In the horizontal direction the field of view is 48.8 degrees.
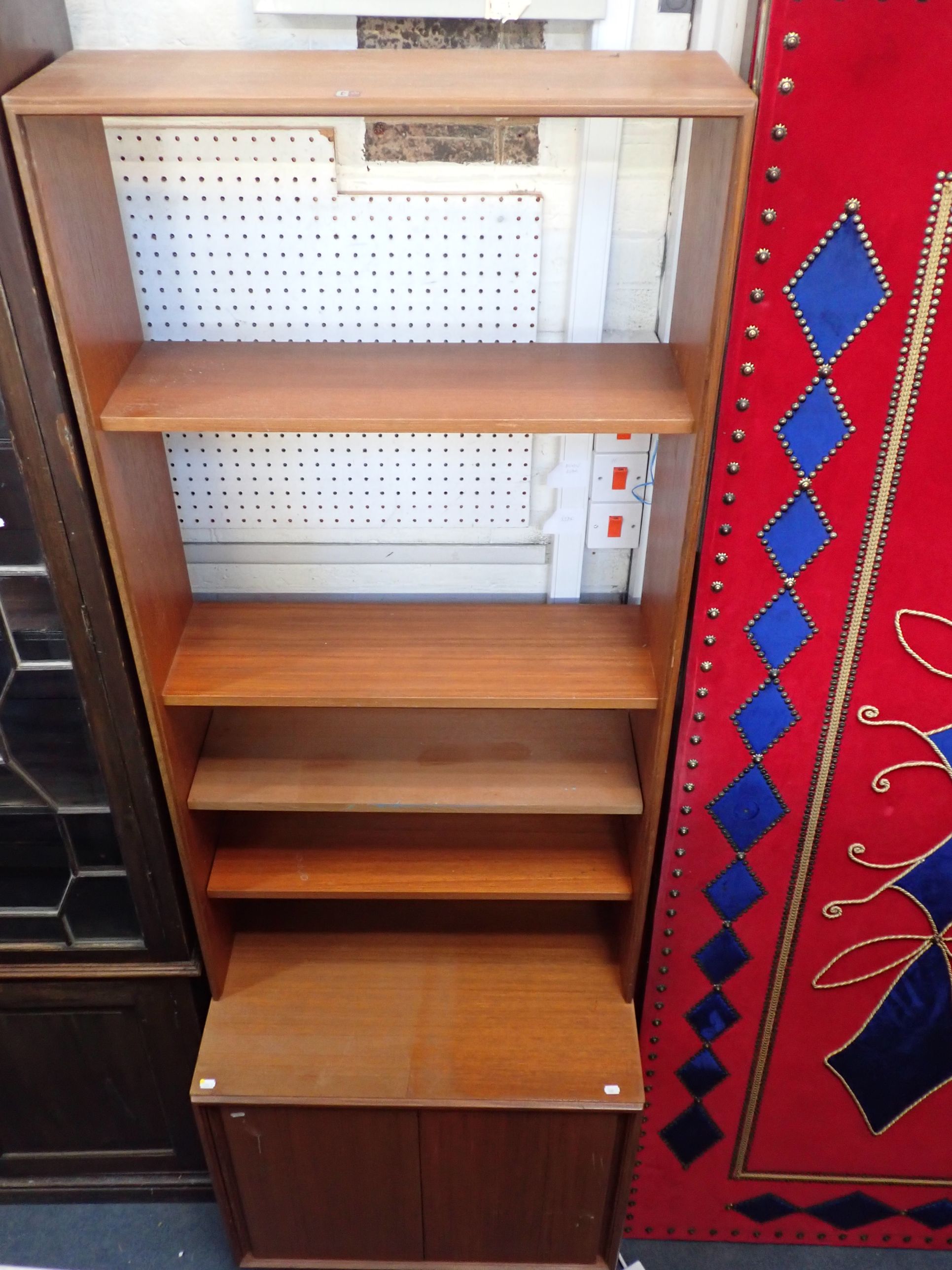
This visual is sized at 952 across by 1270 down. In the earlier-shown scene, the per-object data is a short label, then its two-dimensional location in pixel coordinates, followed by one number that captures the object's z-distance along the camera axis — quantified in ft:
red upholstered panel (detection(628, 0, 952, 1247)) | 4.81
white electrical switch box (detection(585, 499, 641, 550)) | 6.89
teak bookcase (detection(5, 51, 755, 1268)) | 5.14
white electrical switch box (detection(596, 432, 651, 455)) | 6.61
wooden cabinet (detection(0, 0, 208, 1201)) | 5.18
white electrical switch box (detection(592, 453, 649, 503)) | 6.72
